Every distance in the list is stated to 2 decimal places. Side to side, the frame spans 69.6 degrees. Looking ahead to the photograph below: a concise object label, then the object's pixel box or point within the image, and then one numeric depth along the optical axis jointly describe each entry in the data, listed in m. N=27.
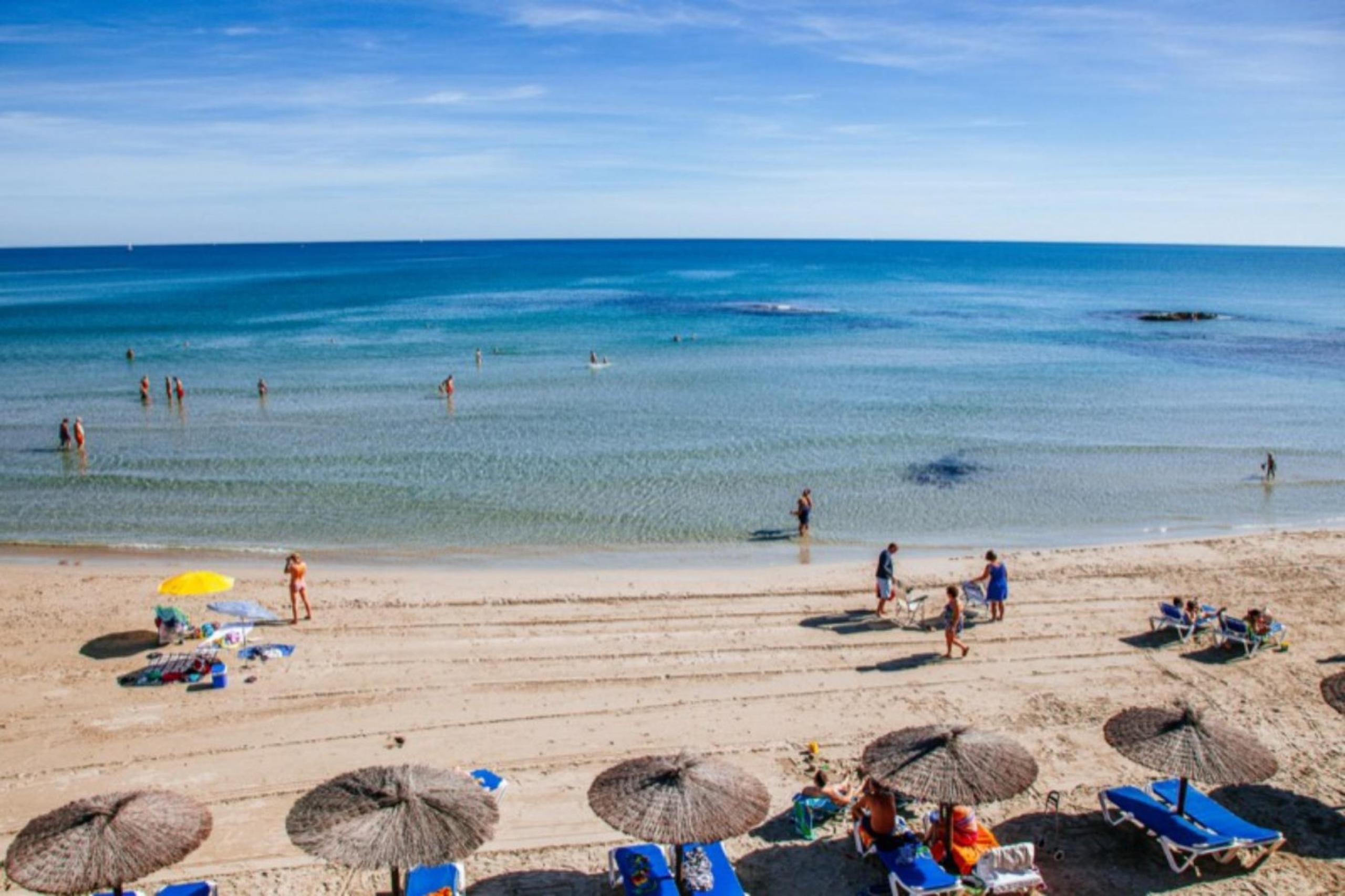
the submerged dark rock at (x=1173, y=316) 78.31
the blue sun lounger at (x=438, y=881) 9.35
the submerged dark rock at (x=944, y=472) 28.19
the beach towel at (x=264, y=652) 15.27
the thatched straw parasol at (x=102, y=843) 8.01
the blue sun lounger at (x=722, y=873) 9.26
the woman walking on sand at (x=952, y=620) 15.02
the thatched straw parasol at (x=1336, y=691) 11.13
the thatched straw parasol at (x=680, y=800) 8.70
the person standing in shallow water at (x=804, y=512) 23.39
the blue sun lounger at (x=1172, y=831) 9.90
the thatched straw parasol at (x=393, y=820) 8.24
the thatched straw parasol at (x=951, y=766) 9.23
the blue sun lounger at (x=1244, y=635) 15.32
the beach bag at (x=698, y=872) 9.27
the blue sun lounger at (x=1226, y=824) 10.02
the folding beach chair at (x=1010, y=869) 9.39
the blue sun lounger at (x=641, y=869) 9.32
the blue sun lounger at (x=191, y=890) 9.19
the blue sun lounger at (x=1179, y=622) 15.95
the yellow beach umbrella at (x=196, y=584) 16.27
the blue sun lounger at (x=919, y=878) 9.28
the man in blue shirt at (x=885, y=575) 16.92
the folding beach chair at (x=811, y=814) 10.66
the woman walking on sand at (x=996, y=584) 16.62
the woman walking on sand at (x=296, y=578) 16.91
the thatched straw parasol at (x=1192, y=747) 9.66
